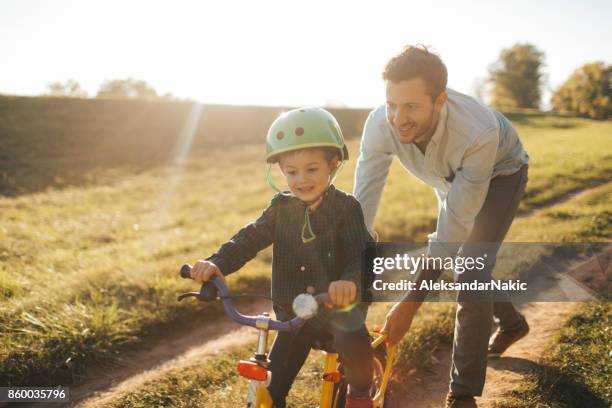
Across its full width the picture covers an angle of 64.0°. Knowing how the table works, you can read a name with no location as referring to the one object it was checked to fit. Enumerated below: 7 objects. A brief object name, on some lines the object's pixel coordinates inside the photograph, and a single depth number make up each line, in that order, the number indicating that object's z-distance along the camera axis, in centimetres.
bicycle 246
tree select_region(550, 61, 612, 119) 5295
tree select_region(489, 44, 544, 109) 6831
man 351
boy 305
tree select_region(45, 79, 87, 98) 6349
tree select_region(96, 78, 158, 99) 7710
